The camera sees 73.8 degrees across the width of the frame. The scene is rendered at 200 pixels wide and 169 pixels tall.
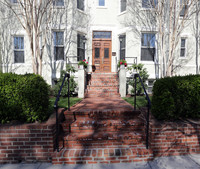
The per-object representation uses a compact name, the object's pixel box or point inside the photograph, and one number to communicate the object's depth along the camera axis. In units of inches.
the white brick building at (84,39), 342.0
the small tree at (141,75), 295.5
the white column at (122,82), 272.8
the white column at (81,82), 270.9
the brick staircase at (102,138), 112.5
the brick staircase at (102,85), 272.1
